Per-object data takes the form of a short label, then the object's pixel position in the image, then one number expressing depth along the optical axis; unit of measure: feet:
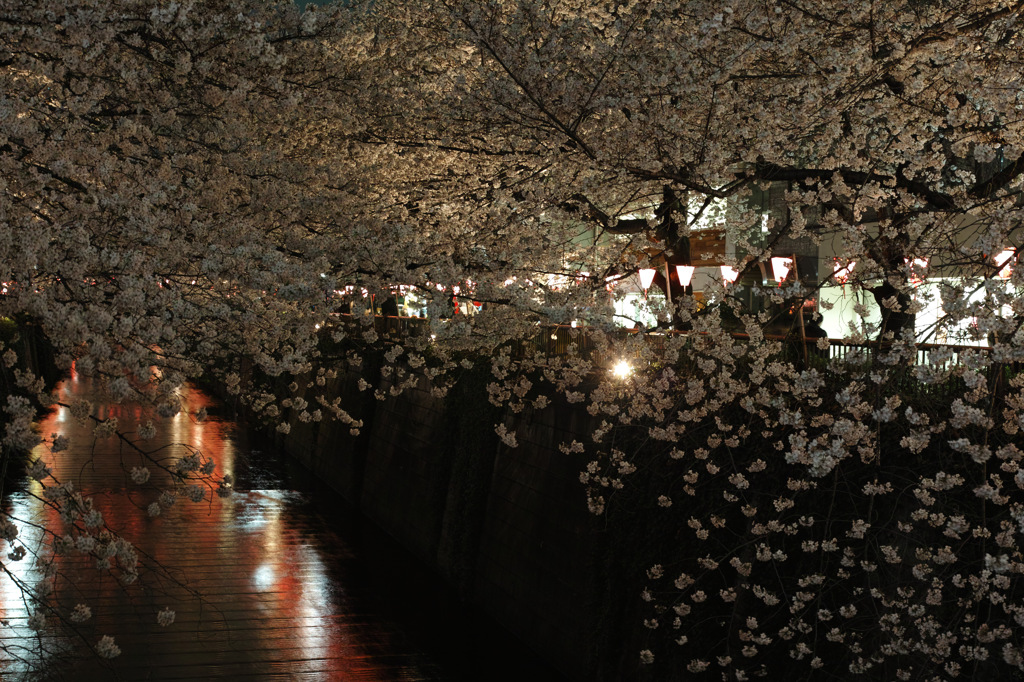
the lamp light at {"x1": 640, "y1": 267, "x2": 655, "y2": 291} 47.14
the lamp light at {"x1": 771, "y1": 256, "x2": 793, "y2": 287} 45.08
